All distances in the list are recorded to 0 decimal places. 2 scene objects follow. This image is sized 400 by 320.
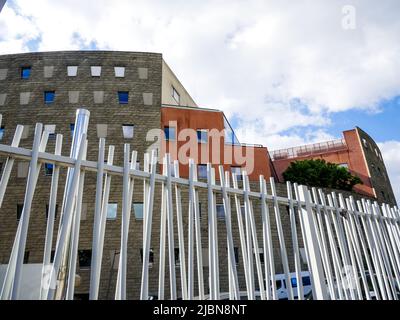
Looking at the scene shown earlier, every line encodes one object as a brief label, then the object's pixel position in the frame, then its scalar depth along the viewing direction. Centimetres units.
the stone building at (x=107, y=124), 1584
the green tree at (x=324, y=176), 2350
